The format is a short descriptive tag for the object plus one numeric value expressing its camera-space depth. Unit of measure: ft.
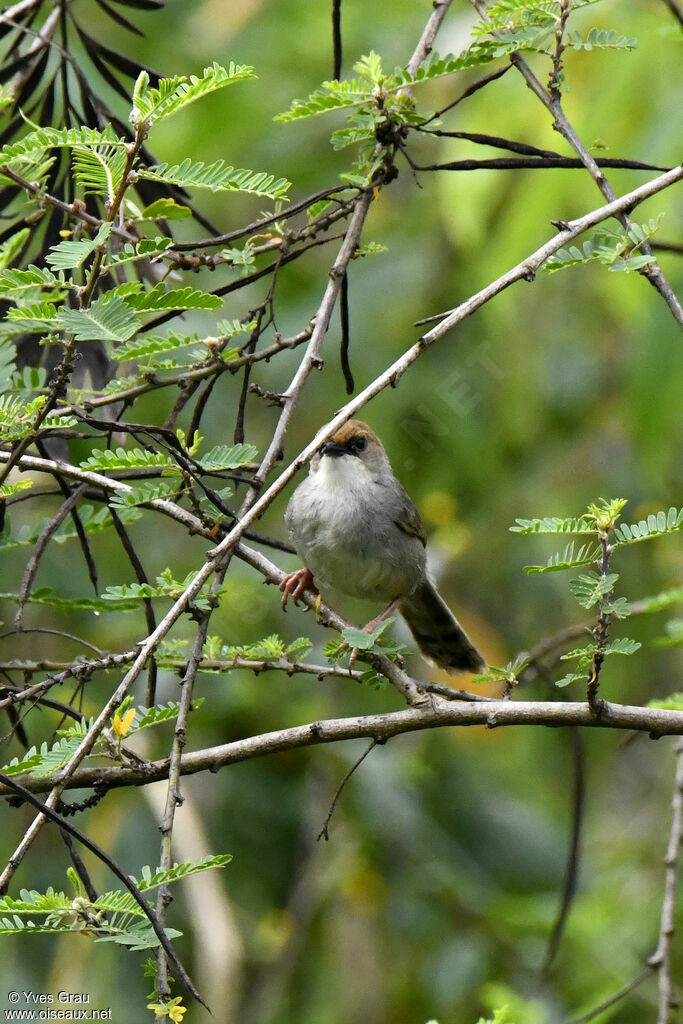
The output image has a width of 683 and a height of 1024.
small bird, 31.09
